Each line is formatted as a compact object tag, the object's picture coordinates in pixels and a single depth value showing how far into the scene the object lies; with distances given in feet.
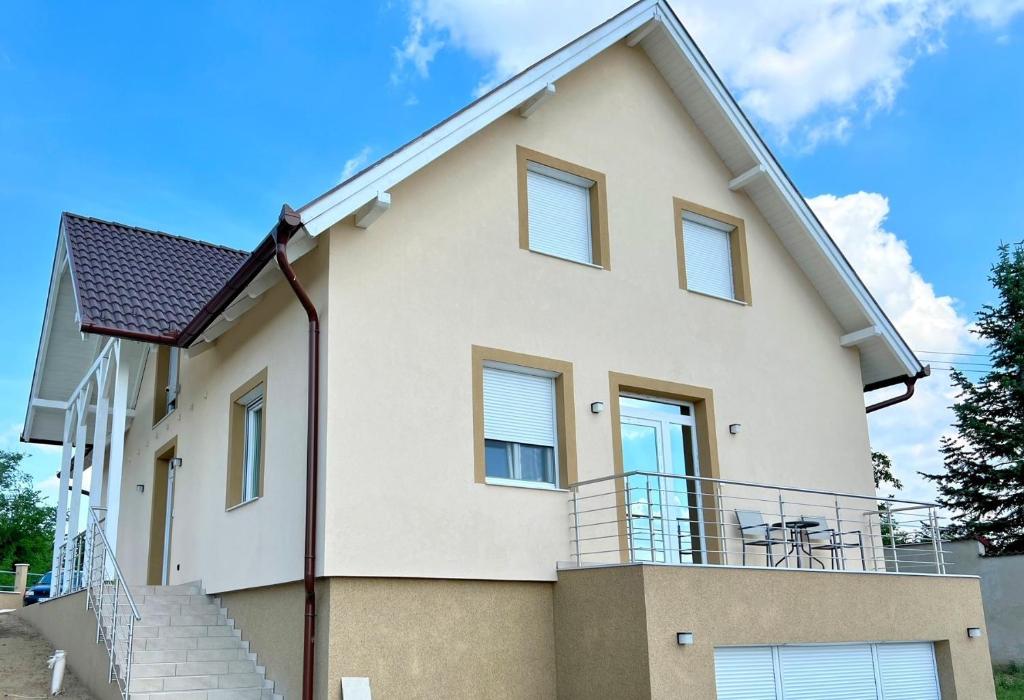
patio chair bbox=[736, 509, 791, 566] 41.60
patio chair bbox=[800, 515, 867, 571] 43.55
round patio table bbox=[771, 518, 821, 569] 38.60
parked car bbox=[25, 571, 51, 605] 69.15
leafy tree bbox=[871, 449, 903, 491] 103.24
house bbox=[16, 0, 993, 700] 32.81
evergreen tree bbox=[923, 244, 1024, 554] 76.69
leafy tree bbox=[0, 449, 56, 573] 176.45
